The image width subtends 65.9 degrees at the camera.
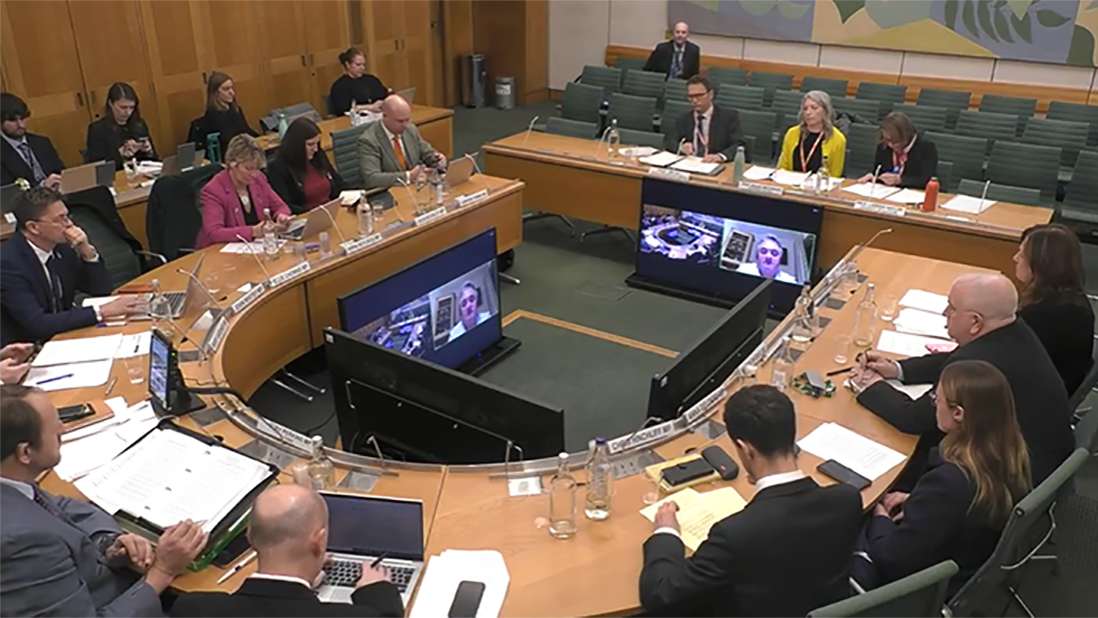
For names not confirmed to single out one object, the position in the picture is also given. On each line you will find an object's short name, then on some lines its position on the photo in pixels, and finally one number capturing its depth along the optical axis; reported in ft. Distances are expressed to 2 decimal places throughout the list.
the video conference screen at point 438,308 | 13.44
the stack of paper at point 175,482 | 8.50
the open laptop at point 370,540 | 7.69
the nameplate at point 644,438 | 9.91
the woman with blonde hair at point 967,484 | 8.26
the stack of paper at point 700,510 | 8.39
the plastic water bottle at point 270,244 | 15.35
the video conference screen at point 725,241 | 18.79
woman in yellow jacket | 19.88
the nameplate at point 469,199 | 18.62
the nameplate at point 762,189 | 18.94
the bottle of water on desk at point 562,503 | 8.50
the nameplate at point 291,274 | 14.52
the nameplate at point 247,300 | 13.48
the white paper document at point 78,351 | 11.63
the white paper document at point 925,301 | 13.69
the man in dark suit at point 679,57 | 32.14
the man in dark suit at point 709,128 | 21.76
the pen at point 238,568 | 7.92
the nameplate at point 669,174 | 20.03
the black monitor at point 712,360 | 9.82
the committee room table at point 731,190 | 17.24
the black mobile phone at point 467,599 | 7.41
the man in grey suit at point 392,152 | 19.07
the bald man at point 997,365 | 9.88
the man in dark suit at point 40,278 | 12.31
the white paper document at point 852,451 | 9.68
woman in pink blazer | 15.89
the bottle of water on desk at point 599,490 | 8.72
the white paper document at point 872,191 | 18.75
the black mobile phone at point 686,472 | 9.16
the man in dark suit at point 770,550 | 7.18
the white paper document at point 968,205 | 17.93
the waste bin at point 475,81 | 39.55
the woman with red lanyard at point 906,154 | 18.95
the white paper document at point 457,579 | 7.51
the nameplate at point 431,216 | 17.57
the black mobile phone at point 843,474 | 9.38
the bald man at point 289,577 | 6.54
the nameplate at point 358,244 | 15.93
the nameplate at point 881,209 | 17.87
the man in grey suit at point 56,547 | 6.93
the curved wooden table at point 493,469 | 7.88
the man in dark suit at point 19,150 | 19.39
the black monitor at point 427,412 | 9.09
